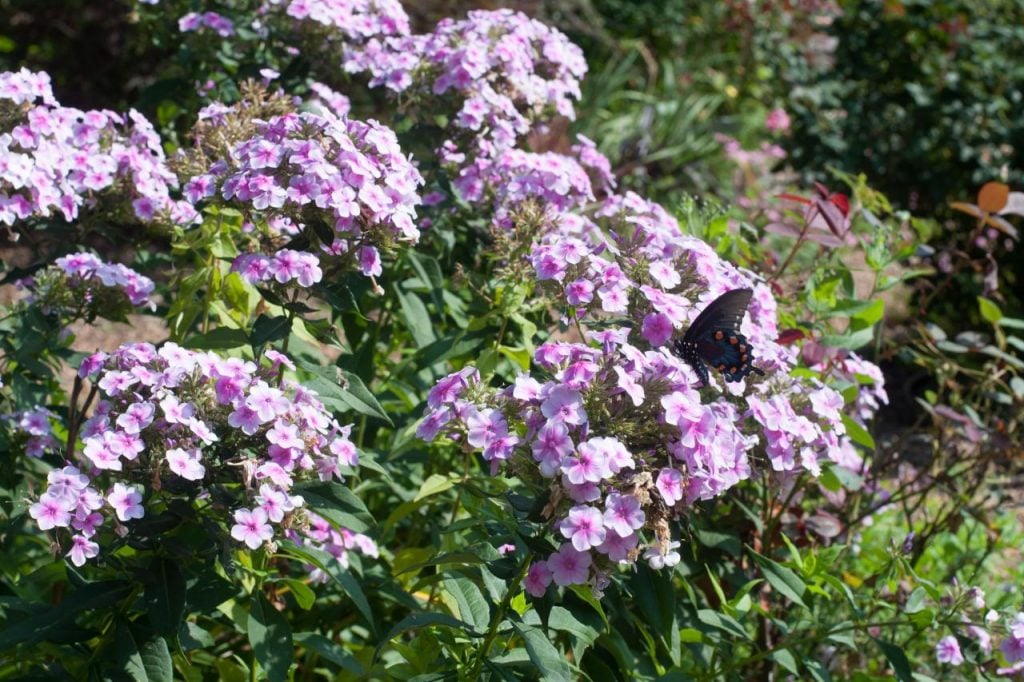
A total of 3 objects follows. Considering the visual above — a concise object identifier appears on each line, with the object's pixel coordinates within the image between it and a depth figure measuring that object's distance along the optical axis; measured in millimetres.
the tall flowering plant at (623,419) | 1677
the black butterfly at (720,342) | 1972
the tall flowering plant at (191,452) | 1787
